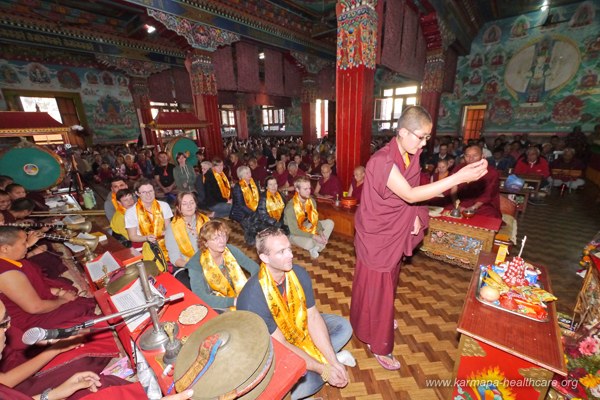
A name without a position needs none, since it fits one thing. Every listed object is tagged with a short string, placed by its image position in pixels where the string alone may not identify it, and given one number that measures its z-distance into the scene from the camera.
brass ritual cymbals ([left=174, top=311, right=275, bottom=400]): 1.00
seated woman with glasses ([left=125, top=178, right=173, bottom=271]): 3.36
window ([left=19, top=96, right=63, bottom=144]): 10.89
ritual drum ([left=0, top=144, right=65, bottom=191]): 3.07
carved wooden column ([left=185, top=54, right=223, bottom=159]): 7.31
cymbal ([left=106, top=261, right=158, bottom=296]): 1.93
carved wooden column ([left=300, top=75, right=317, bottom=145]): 11.22
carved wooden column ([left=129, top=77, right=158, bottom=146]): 12.12
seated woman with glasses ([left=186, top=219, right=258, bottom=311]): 2.22
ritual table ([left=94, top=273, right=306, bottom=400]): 1.25
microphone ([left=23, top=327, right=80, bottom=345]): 0.88
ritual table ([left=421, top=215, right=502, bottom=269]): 3.61
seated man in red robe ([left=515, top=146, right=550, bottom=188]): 7.04
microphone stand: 1.39
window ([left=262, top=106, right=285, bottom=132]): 21.97
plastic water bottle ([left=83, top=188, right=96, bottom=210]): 5.86
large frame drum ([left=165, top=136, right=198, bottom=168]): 6.71
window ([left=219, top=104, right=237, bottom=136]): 21.81
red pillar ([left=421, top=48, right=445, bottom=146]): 8.66
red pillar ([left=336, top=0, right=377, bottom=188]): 4.95
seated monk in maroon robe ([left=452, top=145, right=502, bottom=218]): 4.07
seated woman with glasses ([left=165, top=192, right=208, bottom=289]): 2.93
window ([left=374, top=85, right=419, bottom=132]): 14.28
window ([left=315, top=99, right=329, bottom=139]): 17.67
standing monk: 1.84
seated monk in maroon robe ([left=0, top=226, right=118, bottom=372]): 1.91
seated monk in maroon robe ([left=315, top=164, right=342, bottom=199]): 5.51
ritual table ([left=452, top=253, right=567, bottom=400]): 1.56
